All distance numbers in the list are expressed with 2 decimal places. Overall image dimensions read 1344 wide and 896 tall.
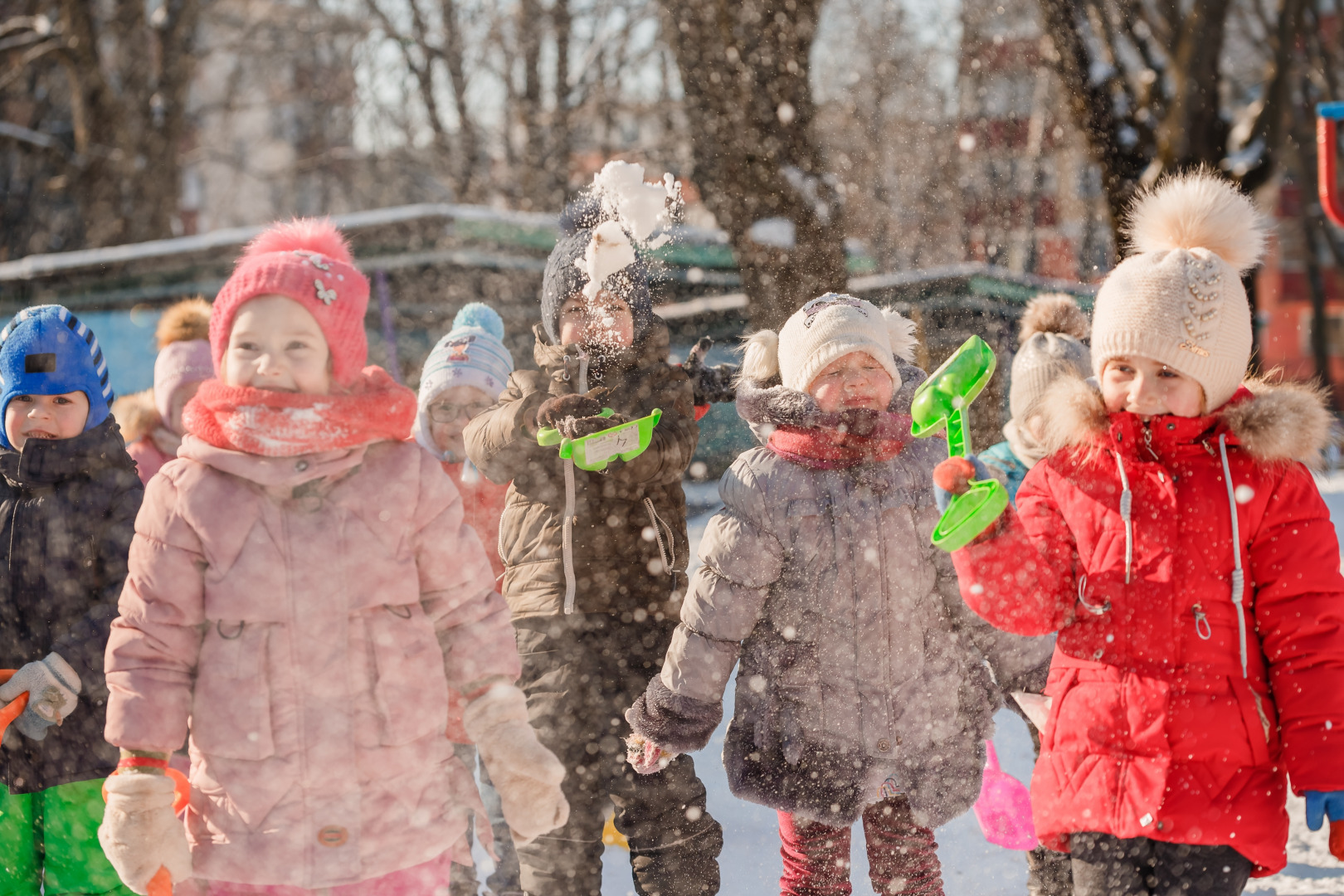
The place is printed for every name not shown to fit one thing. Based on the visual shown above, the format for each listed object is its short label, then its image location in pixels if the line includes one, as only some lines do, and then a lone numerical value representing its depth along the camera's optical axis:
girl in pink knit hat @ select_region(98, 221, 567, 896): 2.21
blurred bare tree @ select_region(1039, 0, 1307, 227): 9.90
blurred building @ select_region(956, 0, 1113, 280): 19.55
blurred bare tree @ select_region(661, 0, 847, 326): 8.47
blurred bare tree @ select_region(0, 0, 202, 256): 17.16
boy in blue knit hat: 2.97
